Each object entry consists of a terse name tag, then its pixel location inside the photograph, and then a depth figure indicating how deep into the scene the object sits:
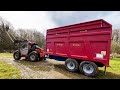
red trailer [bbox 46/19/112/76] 3.45
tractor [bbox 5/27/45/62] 5.76
